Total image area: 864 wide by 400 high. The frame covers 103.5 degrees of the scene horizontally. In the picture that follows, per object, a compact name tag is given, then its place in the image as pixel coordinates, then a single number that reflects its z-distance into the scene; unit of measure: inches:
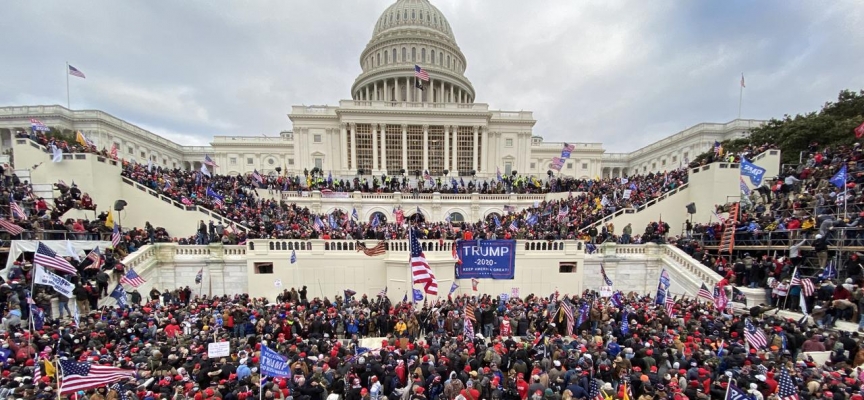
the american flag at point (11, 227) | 569.9
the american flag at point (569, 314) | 479.5
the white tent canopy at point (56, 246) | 538.9
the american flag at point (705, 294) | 502.4
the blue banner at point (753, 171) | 676.1
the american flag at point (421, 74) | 1582.2
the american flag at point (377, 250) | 677.9
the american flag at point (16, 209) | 616.7
